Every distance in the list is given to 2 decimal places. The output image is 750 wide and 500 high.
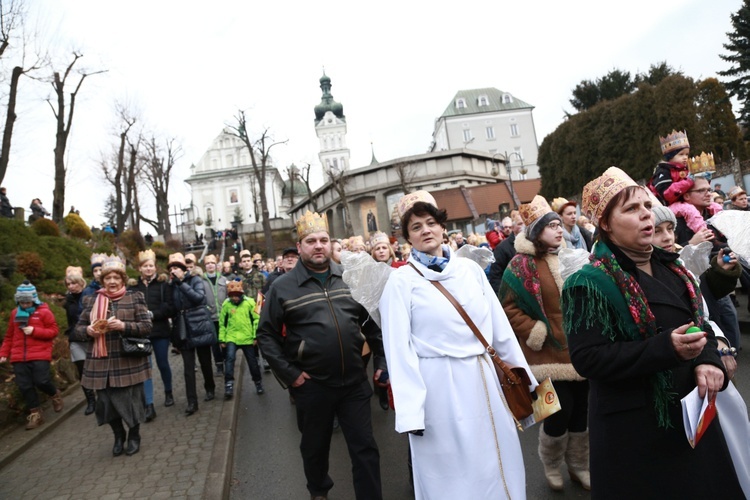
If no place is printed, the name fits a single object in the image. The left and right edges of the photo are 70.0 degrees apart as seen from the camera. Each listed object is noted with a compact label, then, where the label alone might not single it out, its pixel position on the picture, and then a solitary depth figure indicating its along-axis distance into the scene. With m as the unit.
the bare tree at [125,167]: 34.59
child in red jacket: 7.35
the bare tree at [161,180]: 43.81
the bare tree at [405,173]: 51.15
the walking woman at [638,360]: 2.19
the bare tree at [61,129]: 26.09
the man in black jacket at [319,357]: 4.21
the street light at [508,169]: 47.15
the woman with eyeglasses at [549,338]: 4.11
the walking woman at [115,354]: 5.85
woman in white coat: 2.99
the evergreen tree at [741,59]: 33.41
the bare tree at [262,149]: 43.78
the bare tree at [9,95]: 20.78
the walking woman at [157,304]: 7.77
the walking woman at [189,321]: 7.78
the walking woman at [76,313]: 8.23
